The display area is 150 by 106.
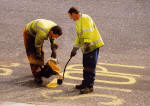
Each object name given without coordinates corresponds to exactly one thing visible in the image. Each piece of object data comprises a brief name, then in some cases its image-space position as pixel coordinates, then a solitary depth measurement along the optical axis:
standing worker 13.10
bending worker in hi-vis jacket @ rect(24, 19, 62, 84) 13.98
